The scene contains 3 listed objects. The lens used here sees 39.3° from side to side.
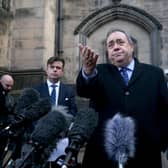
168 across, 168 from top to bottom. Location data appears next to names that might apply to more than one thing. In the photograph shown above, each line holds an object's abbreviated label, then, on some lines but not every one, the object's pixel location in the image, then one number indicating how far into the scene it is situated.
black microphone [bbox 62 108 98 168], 1.23
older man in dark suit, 1.47
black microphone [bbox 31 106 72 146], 1.36
